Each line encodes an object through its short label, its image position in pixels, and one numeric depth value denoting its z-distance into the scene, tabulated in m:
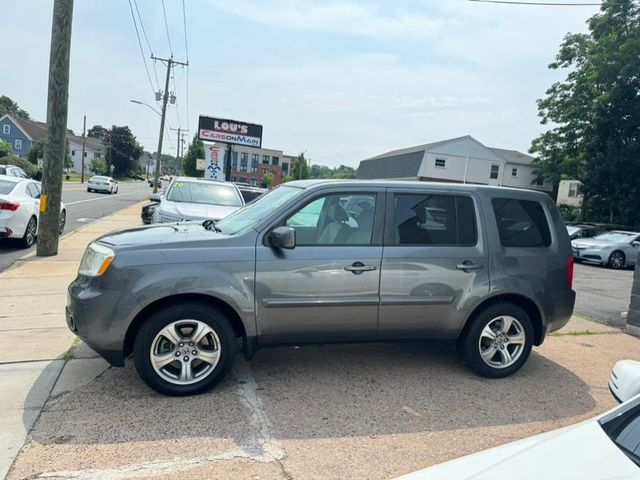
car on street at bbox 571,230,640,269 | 15.95
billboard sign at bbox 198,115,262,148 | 24.02
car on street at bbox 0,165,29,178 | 24.16
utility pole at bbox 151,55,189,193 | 39.59
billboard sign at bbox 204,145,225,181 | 25.86
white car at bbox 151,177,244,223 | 9.54
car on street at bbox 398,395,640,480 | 1.80
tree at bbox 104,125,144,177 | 91.06
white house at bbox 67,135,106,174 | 96.19
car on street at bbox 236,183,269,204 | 15.86
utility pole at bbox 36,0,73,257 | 9.43
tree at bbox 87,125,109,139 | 133.62
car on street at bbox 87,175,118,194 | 39.56
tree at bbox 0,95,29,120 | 107.79
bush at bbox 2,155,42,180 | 41.50
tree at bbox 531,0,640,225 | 24.92
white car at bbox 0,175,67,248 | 10.15
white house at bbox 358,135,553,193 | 48.44
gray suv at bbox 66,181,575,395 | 3.87
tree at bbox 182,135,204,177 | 58.52
